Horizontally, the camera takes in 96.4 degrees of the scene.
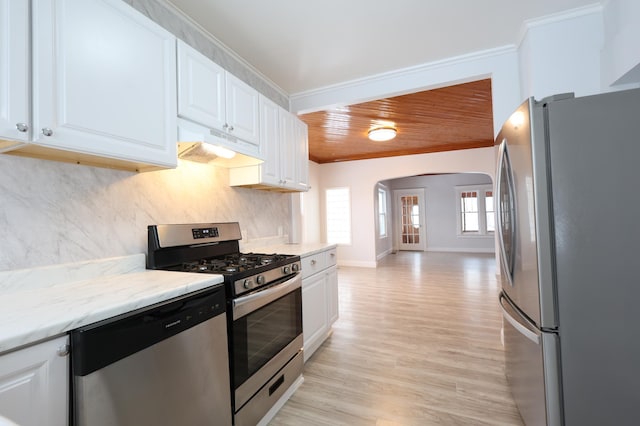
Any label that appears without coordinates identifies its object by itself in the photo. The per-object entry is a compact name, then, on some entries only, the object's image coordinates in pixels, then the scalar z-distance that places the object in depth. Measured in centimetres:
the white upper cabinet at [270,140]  234
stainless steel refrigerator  120
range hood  166
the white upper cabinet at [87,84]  101
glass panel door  953
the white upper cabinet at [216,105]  167
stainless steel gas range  150
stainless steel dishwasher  91
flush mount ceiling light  434
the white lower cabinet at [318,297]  233
